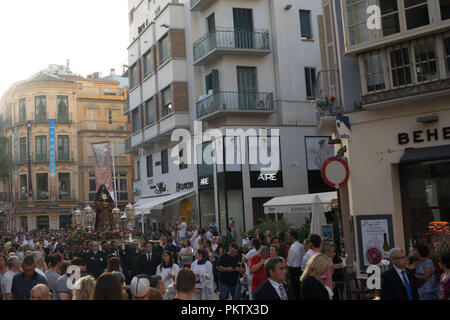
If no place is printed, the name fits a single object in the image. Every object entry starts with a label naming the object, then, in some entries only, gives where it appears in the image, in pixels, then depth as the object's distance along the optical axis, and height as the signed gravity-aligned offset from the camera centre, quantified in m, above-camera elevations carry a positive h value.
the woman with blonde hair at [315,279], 6.25 -0.74
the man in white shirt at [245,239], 17.92 -0.68
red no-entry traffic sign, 11.80 +0.85
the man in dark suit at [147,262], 13.91 -0.94
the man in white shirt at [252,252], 12.25 -0.74
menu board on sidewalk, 15.14 -0.61
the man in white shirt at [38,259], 10.09 -0.50
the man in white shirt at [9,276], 9.13 -0.71
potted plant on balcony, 17.19 +3.33
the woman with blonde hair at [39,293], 6.74 -0.74
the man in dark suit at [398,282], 7.22 -0.94
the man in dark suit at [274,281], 6.56 -0.78
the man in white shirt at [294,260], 12.43 -0.98
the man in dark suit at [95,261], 14.15 -0.87
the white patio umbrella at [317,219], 15.69 -0.15
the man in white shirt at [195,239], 21.69 -0.71
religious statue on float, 27.47 +0.72
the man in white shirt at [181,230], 26.11 -0.37
